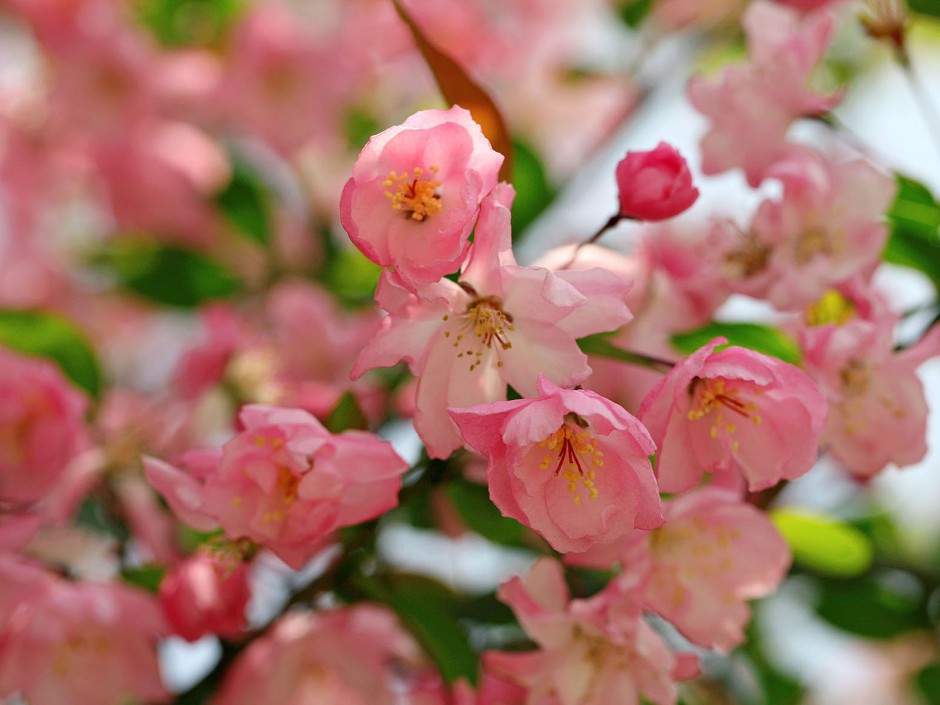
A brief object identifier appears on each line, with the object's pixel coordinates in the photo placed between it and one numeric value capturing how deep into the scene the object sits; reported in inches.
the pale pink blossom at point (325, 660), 25.9
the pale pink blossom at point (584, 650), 24.0
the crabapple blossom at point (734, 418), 23.2
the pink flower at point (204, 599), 24.8
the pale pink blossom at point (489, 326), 23.1
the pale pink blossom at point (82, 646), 25.4
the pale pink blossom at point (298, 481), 23.5
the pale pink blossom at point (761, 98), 25.5
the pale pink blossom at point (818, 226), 24.7
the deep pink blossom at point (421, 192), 22.9
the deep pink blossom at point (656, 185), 23.8
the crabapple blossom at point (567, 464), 22.6
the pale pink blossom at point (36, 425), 27.0
